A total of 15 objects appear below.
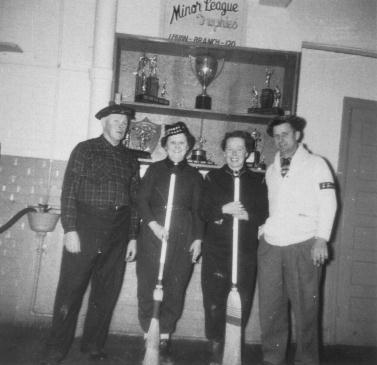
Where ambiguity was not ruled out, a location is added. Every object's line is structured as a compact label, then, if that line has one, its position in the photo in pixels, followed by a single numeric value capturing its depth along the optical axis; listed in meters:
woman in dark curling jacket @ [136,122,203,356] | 2.73
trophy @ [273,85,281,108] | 3.64
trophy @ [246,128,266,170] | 3.46
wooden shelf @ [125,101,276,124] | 3.33
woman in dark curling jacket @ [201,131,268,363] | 2.73
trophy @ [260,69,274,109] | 3.54
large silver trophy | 3.46
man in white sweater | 2.66
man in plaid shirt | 2.57
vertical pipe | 3.24
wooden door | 3.58
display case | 3.41
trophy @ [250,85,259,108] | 3.73
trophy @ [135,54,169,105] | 3.30
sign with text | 3.41
